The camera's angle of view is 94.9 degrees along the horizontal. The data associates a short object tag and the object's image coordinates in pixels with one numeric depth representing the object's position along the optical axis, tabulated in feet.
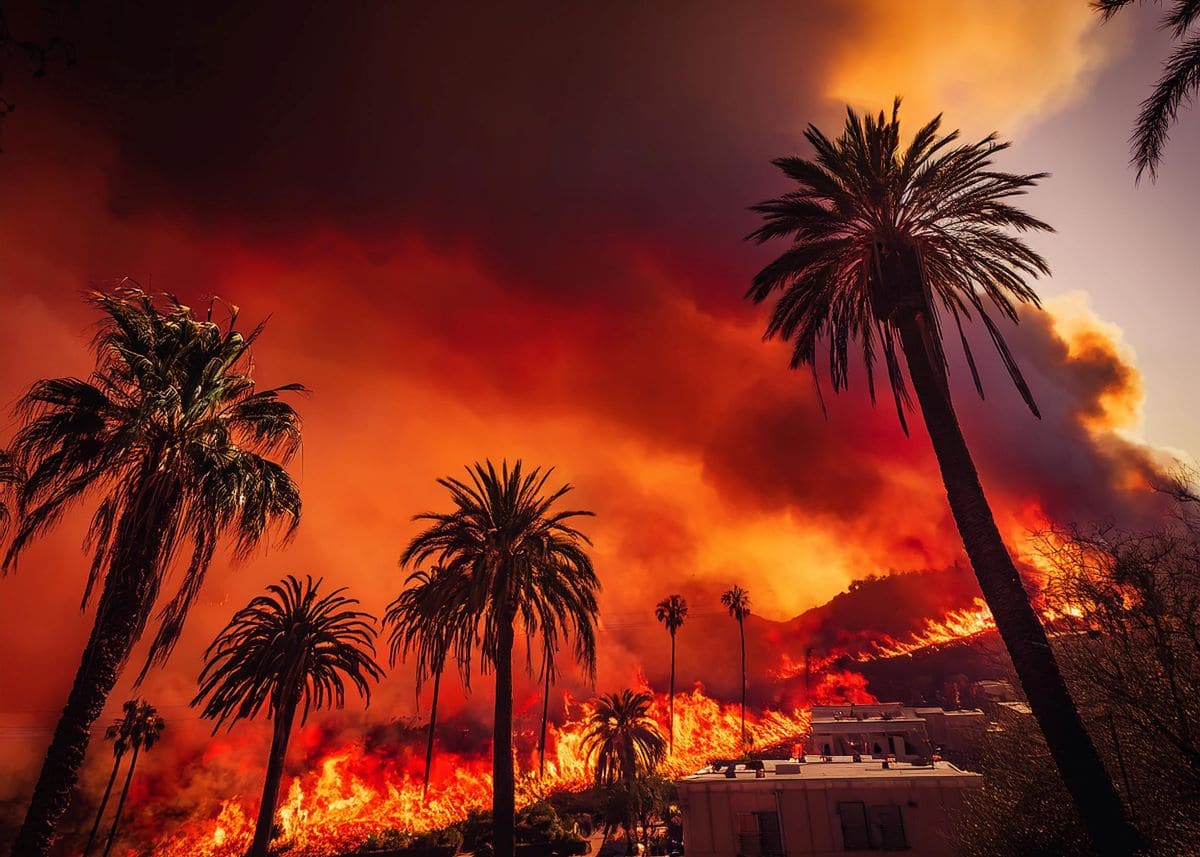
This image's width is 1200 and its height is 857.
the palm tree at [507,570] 73.56
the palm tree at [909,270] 41.47
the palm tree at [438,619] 72.64
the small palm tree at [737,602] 298.58
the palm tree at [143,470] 37.70
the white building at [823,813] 87.30
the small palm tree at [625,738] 181.68
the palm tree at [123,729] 165.17
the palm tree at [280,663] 88.12
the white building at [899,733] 183.42
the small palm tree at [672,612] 277.85
